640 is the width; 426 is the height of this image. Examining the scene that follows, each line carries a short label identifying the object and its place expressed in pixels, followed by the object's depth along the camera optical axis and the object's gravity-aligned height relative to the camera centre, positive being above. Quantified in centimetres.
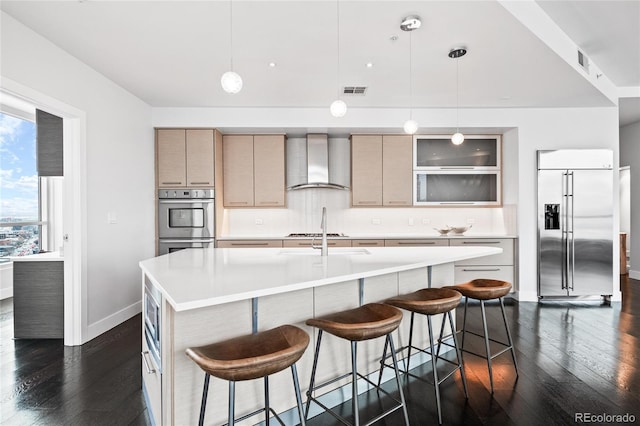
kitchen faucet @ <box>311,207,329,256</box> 268 -24
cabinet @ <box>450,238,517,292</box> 474 -73
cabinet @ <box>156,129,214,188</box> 468 +71
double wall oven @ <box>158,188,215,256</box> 466 -8
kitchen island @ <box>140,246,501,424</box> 162 -51
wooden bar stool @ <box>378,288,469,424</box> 209 -58
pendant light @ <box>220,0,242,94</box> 206 +78
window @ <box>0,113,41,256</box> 511 +37
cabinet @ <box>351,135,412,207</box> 507 +56
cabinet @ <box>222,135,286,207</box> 504 +66
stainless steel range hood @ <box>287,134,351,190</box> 508 +76
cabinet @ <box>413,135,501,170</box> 511 +86
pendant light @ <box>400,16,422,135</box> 254 +140
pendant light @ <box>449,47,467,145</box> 301 +139
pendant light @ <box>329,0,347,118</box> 252 +76
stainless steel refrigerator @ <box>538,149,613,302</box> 452 -13
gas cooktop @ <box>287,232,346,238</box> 492 -33
